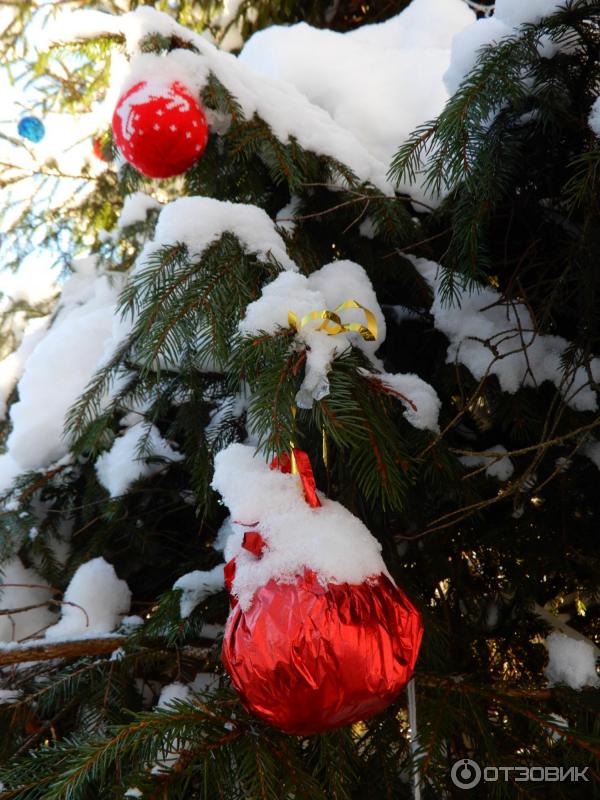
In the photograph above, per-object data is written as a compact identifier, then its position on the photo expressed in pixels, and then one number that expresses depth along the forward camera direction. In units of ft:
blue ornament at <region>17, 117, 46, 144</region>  6.93
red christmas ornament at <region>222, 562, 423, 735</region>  2.41
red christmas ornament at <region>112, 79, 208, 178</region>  4.14
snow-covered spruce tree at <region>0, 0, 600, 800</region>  2.99
